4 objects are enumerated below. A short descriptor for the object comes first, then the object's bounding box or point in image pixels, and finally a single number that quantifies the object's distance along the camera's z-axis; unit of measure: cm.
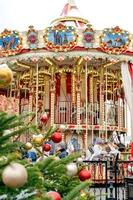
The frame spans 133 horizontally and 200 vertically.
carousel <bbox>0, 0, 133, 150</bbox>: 1380
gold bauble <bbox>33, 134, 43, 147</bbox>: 297
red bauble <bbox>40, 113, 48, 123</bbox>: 412
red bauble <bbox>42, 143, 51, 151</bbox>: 333
